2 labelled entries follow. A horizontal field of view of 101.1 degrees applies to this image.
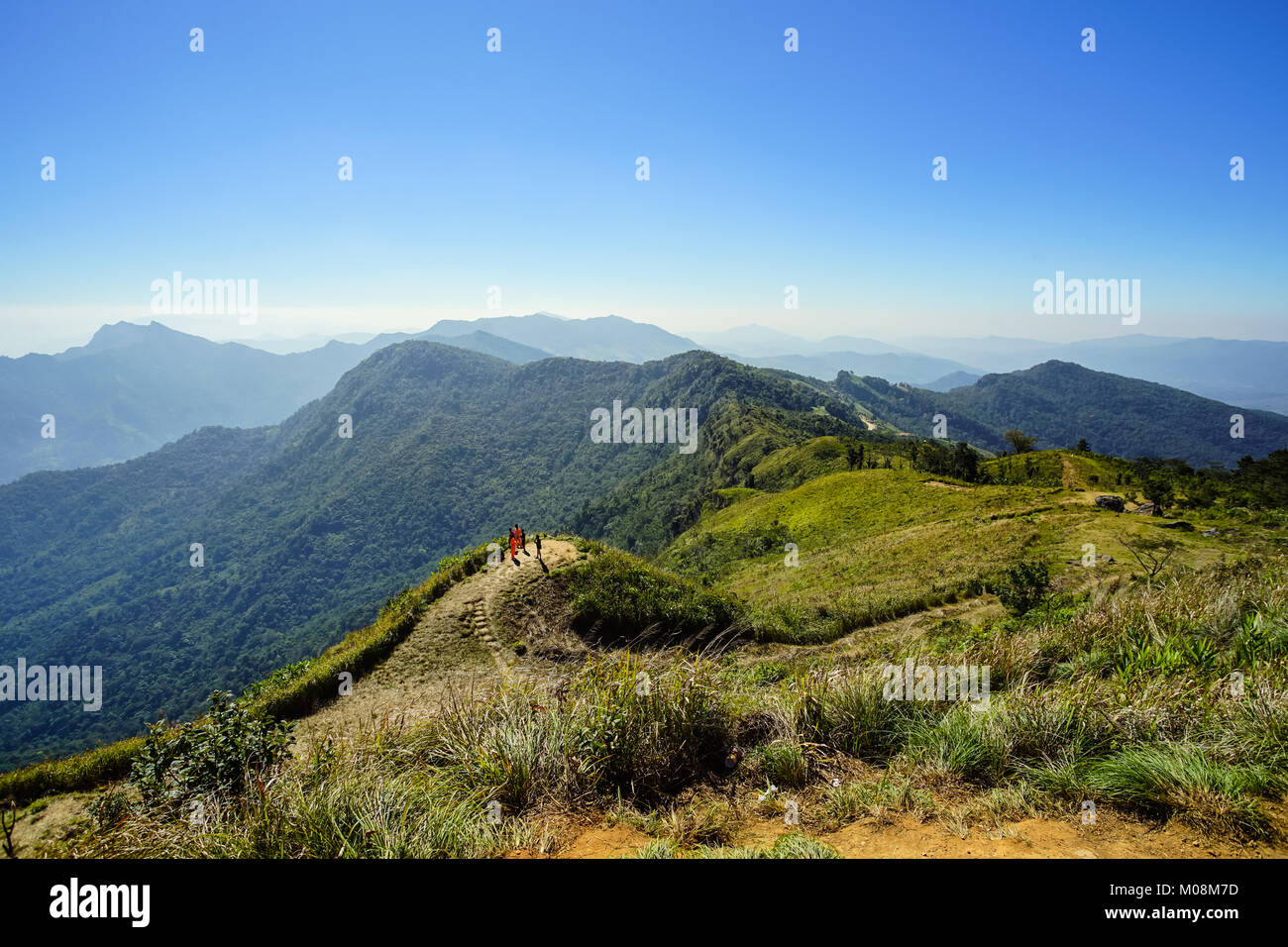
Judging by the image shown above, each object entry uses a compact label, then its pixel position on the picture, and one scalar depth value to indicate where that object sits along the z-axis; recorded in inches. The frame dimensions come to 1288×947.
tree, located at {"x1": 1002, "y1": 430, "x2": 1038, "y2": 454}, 2220.5
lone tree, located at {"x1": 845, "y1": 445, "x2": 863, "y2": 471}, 2325.3
